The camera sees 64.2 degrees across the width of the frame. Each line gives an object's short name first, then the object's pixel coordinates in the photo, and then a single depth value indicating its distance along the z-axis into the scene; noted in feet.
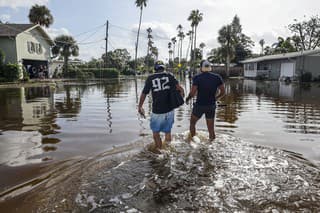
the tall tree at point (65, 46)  136.33
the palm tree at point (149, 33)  274.03
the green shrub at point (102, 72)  140.46
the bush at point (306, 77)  100.22
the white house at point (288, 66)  105.60
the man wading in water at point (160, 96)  16.15
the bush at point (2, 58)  84.07
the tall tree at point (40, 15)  125.70
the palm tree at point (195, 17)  182.60
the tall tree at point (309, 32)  157.99
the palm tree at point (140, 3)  162.20
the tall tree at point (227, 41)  170.09
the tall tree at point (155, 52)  356.30
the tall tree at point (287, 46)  176.86
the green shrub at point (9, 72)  83.20
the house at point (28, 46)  95.35
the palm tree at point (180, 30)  284.82
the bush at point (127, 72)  196.34
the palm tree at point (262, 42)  318.53
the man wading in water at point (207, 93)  17.92
